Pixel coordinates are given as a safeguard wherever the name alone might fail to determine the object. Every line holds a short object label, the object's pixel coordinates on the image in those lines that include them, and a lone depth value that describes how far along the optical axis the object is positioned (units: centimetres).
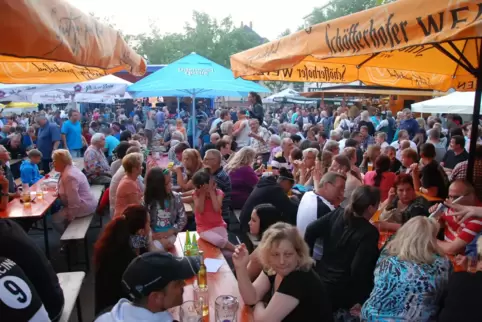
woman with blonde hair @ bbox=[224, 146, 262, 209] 619
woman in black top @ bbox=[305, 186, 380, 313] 316
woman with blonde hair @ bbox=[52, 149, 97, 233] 589
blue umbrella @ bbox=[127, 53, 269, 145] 834
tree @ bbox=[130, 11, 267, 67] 4075
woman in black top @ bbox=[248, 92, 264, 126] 1012
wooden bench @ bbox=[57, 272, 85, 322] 335
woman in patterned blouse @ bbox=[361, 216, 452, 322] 270
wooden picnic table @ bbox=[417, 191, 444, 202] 499
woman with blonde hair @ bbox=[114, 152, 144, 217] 481
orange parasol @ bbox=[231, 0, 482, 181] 230
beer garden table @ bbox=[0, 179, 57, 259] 527
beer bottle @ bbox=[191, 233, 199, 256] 366
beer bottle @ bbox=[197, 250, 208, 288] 318
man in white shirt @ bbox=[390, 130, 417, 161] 902
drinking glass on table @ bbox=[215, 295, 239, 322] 259
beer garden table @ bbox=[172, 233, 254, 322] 283
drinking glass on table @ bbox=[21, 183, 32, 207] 563
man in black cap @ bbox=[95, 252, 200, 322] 212
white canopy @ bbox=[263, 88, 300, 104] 3078
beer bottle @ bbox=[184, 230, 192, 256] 368
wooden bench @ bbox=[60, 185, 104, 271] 533
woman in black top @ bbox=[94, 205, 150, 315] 295
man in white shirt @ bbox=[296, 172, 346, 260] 406
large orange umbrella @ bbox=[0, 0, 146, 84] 175
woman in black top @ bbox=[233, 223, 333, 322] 255
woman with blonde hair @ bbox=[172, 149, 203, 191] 622
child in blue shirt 739
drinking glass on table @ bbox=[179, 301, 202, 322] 242
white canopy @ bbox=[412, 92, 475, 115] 933
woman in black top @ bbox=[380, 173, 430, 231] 402
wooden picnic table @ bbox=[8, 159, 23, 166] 1021
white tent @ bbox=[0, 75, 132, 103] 995
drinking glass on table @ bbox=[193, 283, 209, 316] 281
